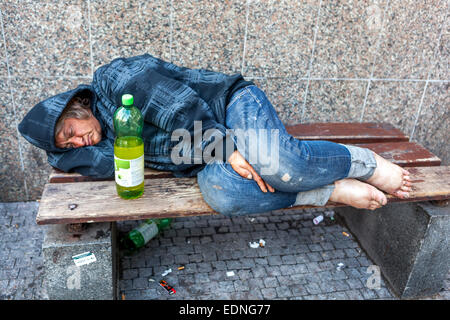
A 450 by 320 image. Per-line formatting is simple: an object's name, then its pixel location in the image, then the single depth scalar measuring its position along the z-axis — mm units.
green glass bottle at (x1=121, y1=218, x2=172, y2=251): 3191
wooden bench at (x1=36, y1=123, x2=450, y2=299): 2293
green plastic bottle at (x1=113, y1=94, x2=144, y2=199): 2246
